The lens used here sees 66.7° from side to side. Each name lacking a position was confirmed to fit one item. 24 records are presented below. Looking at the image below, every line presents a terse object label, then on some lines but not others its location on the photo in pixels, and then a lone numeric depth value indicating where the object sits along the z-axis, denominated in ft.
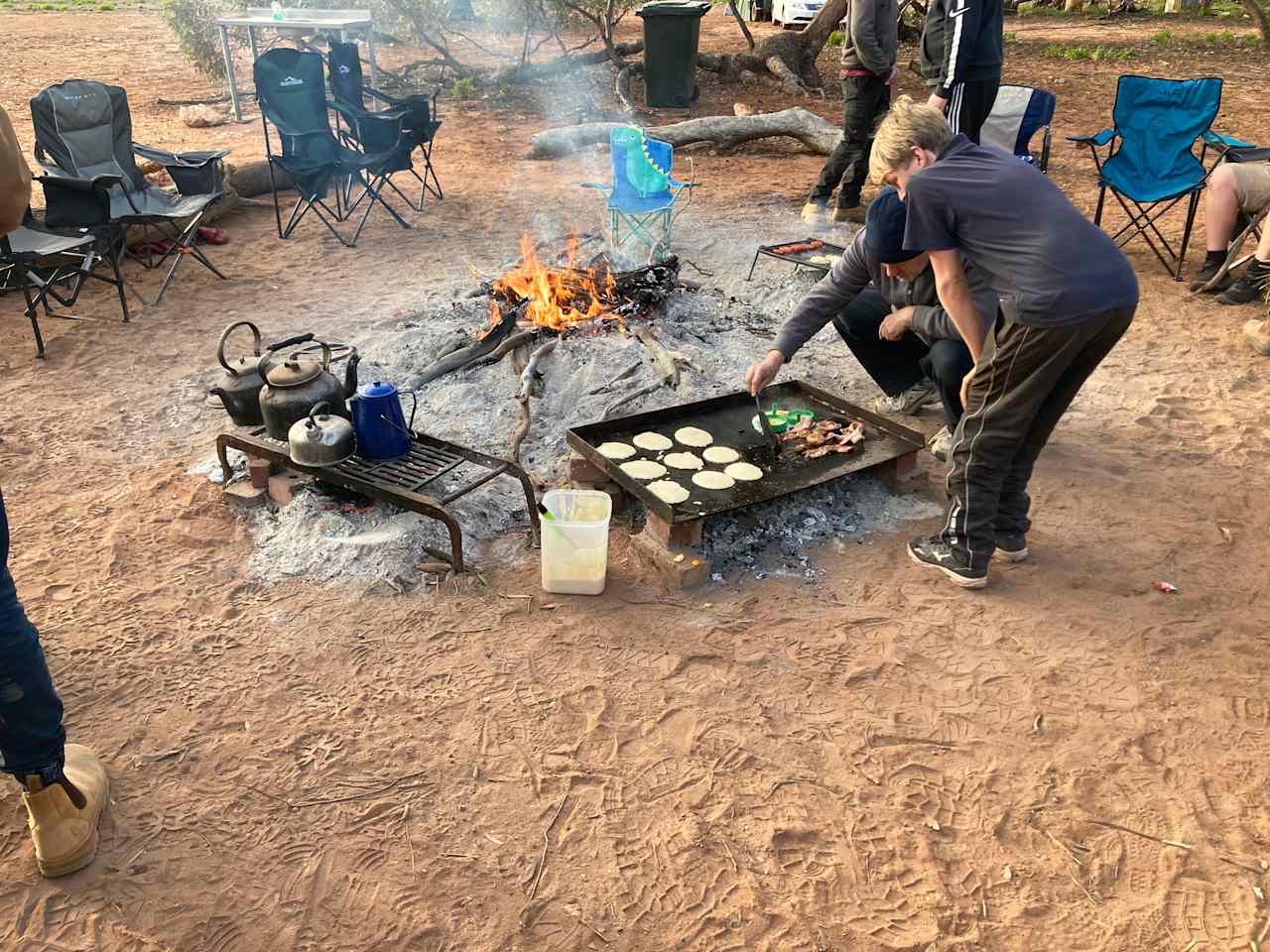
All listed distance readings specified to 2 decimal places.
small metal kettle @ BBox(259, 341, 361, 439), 12.40
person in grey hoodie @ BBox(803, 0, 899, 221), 22.03
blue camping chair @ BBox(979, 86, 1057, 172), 23.48
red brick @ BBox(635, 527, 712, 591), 11.54
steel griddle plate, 11.97
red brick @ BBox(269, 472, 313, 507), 12.92
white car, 53.88
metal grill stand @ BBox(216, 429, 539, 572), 11.43
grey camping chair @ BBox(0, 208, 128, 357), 17.58
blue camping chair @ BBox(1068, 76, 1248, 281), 21.11
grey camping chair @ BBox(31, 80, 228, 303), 21.06
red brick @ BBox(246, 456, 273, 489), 13.15
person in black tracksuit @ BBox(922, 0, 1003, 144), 19.47
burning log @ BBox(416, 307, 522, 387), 15.87
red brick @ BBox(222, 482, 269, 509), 13.11
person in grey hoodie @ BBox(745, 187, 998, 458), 11.41
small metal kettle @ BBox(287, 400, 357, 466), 11.63
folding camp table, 31.48
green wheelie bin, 36.24
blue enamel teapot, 11.88
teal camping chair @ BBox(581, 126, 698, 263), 21.31
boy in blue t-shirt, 9.51
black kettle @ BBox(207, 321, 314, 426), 13.10
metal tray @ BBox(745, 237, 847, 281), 18.42
